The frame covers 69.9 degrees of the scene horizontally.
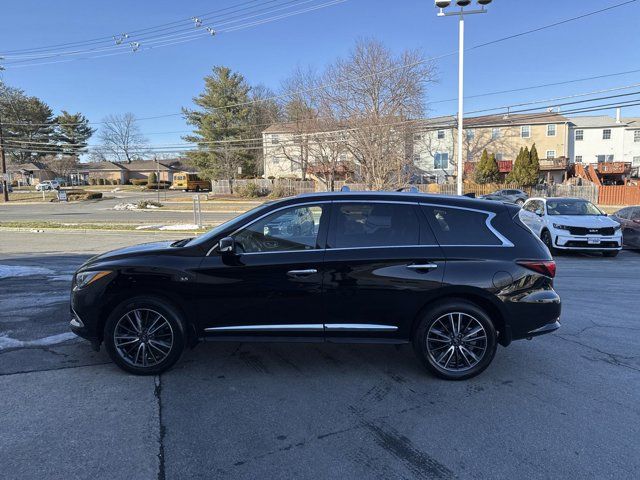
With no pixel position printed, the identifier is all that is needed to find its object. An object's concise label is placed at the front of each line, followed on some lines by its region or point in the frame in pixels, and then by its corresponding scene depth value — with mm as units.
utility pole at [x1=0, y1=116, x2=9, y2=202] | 48359
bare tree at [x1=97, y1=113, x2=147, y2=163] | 101219
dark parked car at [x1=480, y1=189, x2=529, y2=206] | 35531
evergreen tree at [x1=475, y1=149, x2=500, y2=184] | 46125
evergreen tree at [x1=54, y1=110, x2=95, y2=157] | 82812
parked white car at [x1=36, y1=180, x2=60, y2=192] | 67400
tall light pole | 16375
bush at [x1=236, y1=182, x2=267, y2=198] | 48400
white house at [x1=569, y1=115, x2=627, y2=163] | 52906
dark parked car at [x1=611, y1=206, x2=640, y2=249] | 13999
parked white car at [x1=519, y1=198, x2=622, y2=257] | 12664
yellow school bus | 66569
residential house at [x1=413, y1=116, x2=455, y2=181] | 53938
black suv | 4191
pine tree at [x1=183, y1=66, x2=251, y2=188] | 56781
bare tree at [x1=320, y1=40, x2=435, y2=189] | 30094
